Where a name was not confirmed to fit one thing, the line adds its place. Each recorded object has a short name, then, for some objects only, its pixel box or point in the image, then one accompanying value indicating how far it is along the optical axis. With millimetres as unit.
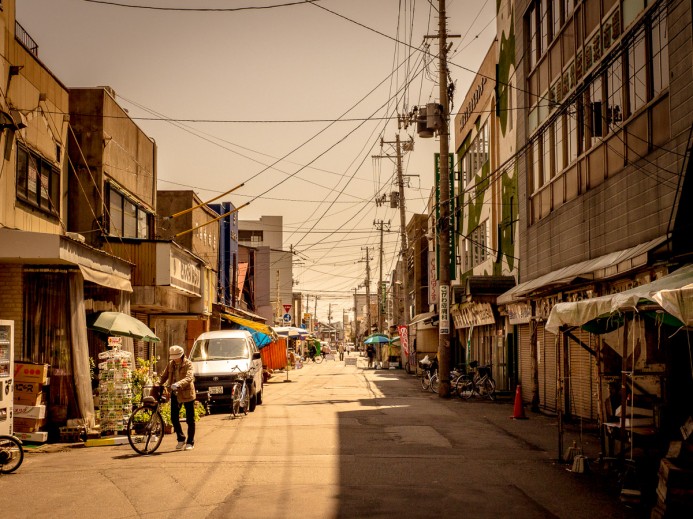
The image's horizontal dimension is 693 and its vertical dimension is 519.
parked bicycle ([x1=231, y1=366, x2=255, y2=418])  21703
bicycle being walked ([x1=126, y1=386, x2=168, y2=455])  14445
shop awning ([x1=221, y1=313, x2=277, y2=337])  38625
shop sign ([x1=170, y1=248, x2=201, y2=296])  25219
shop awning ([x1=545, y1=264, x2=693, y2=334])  8172
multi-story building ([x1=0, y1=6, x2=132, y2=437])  15984
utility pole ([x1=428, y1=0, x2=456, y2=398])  29797
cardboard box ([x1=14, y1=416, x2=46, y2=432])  15617
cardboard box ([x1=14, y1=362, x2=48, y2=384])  15812
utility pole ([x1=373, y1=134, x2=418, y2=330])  49125
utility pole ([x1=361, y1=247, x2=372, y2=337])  89962
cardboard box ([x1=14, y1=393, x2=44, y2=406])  15633
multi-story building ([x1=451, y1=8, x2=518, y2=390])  29875
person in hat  15047
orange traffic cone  21594
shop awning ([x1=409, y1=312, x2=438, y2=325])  46144
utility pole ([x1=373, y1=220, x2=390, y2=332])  68762
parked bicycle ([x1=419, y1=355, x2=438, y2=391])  34656
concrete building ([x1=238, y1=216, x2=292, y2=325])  98375
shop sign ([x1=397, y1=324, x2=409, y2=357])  56384
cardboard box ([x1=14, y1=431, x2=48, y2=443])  15555
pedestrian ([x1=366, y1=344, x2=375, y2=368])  69062
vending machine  13242
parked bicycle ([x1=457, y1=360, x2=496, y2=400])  28766
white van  23016
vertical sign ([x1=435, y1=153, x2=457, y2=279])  39562
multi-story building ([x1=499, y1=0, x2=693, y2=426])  14398
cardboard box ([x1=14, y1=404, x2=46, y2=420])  15594
